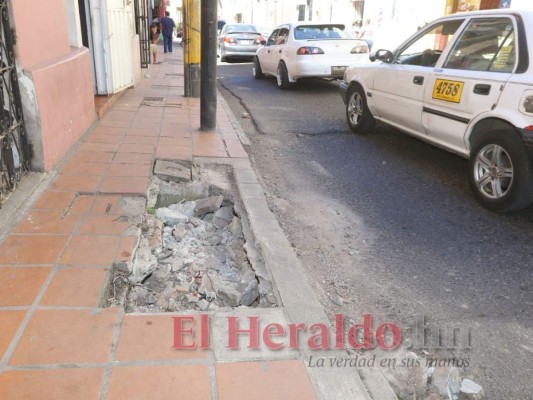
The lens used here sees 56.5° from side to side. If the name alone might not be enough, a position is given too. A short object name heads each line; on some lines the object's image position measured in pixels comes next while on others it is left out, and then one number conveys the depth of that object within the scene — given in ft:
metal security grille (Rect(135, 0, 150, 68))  38.93
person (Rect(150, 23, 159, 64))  53.83
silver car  60.29
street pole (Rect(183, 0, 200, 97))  31.45
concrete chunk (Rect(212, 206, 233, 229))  13.94
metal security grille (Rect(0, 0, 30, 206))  12.71
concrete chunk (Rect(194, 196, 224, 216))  14.42
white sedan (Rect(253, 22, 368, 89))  34.88
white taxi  13.98
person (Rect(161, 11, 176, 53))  64.90
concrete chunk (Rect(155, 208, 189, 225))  13.51
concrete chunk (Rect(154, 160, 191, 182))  15.96
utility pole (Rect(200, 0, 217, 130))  20.95
